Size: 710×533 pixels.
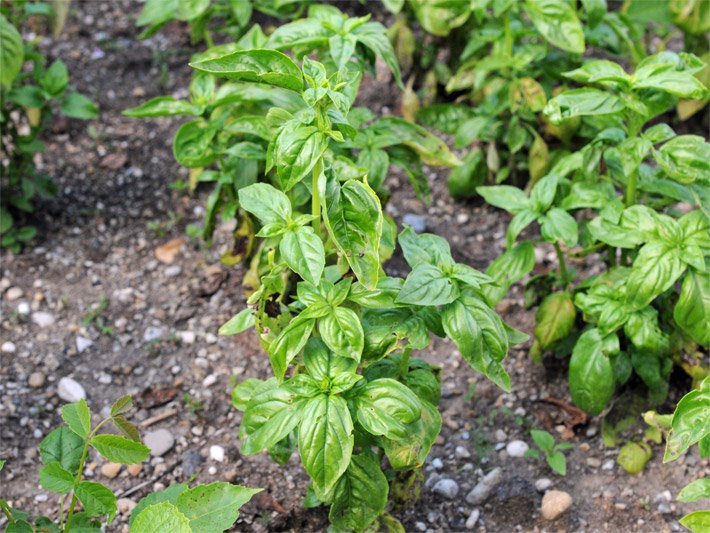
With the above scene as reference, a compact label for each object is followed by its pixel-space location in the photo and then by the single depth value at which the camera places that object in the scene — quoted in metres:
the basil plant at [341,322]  2.25
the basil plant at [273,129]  2.91
